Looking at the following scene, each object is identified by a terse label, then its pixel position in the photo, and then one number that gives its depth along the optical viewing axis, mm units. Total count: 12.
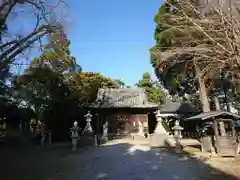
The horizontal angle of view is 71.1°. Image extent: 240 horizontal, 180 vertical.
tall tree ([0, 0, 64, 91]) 7312
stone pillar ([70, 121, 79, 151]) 9958
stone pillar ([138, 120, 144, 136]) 14721
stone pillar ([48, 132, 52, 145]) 13459
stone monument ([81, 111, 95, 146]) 11552
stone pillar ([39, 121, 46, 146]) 12776
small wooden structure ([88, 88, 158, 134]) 16350
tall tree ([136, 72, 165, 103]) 23881
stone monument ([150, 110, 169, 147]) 11216
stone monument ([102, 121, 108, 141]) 13062
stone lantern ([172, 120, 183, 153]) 8818
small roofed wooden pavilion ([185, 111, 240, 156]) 7538
